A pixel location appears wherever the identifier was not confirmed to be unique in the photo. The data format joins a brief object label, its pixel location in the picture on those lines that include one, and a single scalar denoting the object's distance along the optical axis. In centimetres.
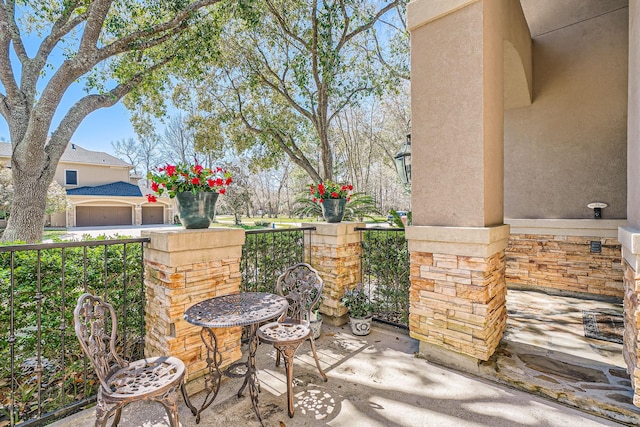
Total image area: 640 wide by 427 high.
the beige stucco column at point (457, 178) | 259
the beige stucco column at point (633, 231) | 202
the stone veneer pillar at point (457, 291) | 255
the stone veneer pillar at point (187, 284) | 229
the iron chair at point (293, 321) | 213
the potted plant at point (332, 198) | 375
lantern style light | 402
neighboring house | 1883
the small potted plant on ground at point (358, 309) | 343
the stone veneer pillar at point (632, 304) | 199
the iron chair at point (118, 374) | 151
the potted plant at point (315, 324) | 329
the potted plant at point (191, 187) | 240
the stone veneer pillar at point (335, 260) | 368
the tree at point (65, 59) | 624
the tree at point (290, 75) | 678
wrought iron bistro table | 195
